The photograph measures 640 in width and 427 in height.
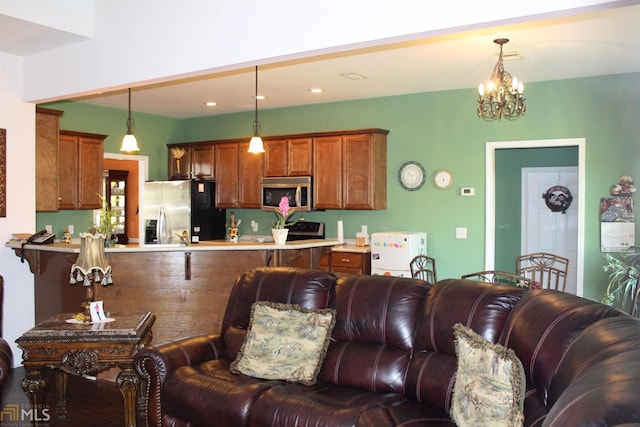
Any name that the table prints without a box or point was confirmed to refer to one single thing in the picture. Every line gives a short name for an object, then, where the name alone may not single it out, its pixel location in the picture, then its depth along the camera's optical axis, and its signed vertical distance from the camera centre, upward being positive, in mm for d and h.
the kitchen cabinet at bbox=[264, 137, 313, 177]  7480 +705
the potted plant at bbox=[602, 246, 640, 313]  5196 -581
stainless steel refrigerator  7922 -18
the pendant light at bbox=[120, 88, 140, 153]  5305 +609
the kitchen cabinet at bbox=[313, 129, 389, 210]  6988 +506
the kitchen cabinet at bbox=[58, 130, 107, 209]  6684 +476
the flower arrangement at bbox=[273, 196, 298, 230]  5348 +2
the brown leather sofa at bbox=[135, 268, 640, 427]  2264 -694
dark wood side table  3289 -805
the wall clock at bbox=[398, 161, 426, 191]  6926 +434
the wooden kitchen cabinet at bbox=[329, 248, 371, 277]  6898 -585
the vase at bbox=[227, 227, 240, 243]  7836 -310
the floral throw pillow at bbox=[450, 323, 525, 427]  2230 -689
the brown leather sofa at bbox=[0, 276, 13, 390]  3064 -808
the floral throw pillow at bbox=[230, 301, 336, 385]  3205 -744
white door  7578 -71
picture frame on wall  5078 +328
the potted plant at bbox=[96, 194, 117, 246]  4750 -111
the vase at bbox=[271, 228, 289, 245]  5305 -216
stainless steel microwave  7453 +257
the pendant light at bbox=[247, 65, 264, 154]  5480 +618
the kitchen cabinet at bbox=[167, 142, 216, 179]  8320 +727
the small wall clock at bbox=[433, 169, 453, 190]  6730 +381
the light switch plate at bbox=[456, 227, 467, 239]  6656 -232
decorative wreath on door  7594 +189
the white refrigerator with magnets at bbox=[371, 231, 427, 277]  6512 -437
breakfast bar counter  4805 -570
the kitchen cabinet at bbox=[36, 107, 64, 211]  5578 +492
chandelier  4738 +982
